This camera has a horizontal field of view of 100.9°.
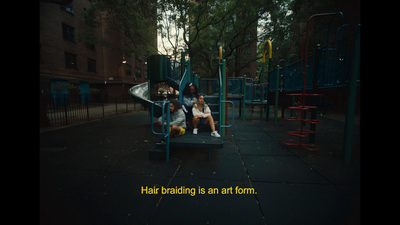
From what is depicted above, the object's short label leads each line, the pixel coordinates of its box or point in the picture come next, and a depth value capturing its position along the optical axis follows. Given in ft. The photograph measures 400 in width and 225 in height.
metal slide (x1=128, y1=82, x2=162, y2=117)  22.56
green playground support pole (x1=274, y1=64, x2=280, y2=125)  24.00
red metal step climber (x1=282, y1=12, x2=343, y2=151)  12.92
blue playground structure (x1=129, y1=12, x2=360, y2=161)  10.91
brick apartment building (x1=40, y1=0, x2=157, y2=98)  52.80
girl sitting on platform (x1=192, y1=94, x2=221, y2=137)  13.76
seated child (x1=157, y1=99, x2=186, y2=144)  12.26
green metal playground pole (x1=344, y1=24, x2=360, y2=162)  10.60
